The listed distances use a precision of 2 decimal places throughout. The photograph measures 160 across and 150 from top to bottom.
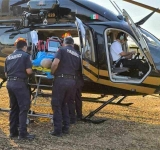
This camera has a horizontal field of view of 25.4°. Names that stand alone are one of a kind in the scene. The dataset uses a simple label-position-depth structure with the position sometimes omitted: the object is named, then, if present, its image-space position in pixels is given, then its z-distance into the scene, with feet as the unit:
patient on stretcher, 23.27
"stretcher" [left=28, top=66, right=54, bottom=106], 23.77
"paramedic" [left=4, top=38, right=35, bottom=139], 20.61
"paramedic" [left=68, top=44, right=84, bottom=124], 24.77
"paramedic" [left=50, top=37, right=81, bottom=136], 21.77
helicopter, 25.82
